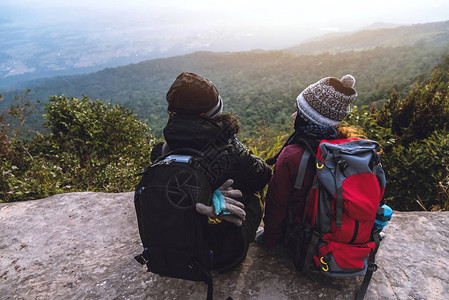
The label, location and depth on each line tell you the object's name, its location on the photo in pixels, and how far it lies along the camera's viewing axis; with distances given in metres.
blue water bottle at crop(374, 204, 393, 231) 1.76
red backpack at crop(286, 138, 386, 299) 1.64
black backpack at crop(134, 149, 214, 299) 1.46
